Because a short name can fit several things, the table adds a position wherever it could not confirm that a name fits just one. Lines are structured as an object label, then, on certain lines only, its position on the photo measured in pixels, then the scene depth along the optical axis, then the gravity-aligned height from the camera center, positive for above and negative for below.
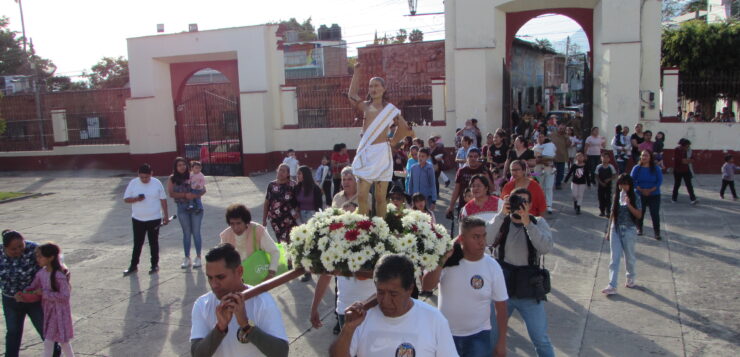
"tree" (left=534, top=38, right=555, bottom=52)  36.30 +3.89
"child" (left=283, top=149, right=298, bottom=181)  13.63 -1.00
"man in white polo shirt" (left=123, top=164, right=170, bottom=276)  8.78 -1.20
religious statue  4.66 -0.23
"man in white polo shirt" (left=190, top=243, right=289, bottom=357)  3.03 -1.02
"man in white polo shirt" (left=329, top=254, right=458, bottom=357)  2.96 -1.05
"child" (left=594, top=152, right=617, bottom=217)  11.02 -1.41
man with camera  4.71 -1.22
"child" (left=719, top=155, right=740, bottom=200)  12.28 -1.50
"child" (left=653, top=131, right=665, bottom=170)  14.66 -0.95
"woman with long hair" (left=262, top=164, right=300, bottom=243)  8.27 -1.19
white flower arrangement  3.80 -0.82
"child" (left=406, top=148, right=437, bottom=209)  9.91 -1.06
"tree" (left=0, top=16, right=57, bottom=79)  39.62 +4.83
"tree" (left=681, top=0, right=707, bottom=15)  40.25 +6.44
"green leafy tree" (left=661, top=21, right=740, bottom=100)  21.69 +1.89
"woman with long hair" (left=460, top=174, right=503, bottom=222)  6.25 -0.94
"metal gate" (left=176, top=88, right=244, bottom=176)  20.61 -0.92
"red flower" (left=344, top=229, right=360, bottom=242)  3.84 -0.75
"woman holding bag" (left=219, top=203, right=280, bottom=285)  5.75 -1.12
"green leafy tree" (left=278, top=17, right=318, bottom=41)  64.69 +10.13
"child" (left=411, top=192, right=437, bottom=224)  7.36 -1.08
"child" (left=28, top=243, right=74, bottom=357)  5.49 -1.48
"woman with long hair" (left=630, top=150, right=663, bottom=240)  9.70 -1.26
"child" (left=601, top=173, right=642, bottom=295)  7.28 -1.54
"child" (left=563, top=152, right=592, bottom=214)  11.77 -1.43
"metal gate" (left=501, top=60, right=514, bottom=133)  17.41 +0.28
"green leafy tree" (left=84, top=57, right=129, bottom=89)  50.23 +4.43
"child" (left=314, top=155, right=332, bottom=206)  11.44 -1.18
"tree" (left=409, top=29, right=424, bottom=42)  44.19 +5.59
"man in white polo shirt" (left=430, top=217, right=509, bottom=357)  4.18 -1.25
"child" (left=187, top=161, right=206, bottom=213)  9.07 -1.02
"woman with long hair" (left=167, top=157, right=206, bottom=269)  8.98 -1.29
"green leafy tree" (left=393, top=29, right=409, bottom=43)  47.47 +5.89
